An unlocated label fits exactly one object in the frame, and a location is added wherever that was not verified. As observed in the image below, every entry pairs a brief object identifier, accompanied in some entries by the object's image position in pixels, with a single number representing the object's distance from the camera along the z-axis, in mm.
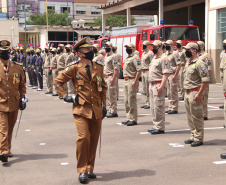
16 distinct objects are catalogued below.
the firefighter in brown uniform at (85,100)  5965
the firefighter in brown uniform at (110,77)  11479
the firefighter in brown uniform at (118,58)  11430
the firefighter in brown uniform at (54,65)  17625
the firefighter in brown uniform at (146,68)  13547
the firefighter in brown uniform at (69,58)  16266
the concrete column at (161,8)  27969
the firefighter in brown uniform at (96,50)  14060
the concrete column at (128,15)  34000
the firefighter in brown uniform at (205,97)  10797
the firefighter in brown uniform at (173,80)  12242
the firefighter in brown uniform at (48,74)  18594
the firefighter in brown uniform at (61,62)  16766
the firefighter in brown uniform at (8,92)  7164
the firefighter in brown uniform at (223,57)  11367
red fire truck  21062
